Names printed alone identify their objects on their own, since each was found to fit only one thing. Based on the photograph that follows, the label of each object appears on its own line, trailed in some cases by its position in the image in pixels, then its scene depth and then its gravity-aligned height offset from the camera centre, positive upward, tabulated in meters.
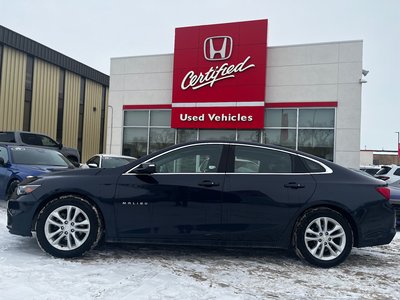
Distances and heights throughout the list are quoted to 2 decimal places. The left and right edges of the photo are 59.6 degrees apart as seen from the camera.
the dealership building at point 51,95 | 21.42 +3.95
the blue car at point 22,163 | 7.18 -0.32
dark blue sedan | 4.00 -0.64
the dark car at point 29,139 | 11.25 +0.31
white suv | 7.84 -0.26
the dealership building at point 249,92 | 14.14 +2.87
